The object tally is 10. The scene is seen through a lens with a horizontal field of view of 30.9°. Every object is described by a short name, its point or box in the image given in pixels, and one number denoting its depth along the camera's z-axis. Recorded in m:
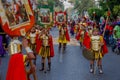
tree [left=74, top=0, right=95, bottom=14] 38.82
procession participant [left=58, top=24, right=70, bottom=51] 11.65
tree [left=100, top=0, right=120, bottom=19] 14.00
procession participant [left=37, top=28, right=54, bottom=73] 7.55
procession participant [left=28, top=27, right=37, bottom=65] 8.39
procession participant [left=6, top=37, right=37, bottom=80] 3.43
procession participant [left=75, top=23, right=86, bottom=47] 13.03
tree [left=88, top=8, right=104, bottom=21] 17.13
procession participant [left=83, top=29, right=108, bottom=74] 7.20
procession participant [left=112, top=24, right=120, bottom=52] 11.04
